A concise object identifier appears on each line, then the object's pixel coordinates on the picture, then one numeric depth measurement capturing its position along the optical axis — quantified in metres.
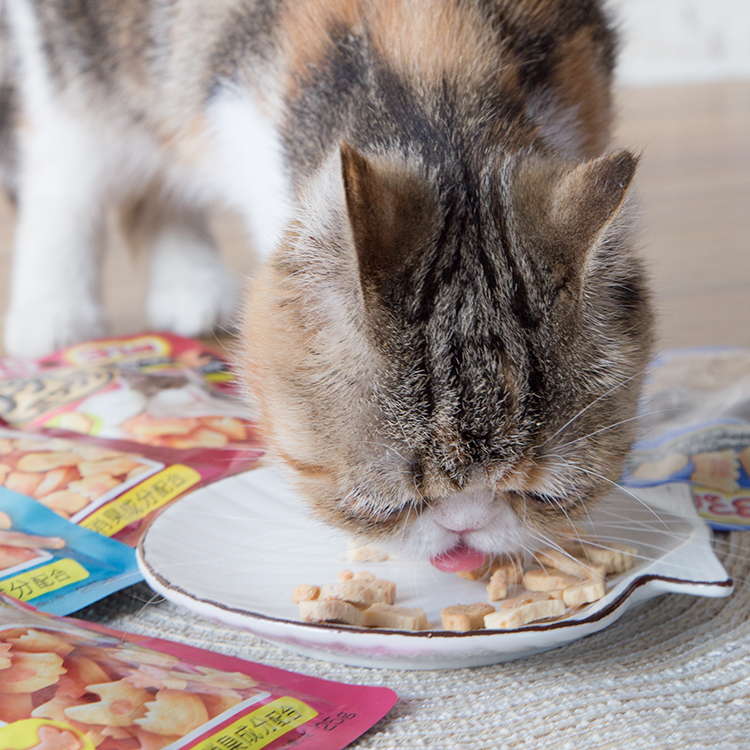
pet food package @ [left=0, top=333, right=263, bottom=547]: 0.75
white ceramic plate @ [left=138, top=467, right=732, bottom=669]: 0.68
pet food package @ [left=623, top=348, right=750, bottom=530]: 0.76
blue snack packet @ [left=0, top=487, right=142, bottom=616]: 0.71
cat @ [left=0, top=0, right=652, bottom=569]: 0.68
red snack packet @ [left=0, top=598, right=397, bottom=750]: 0.65
